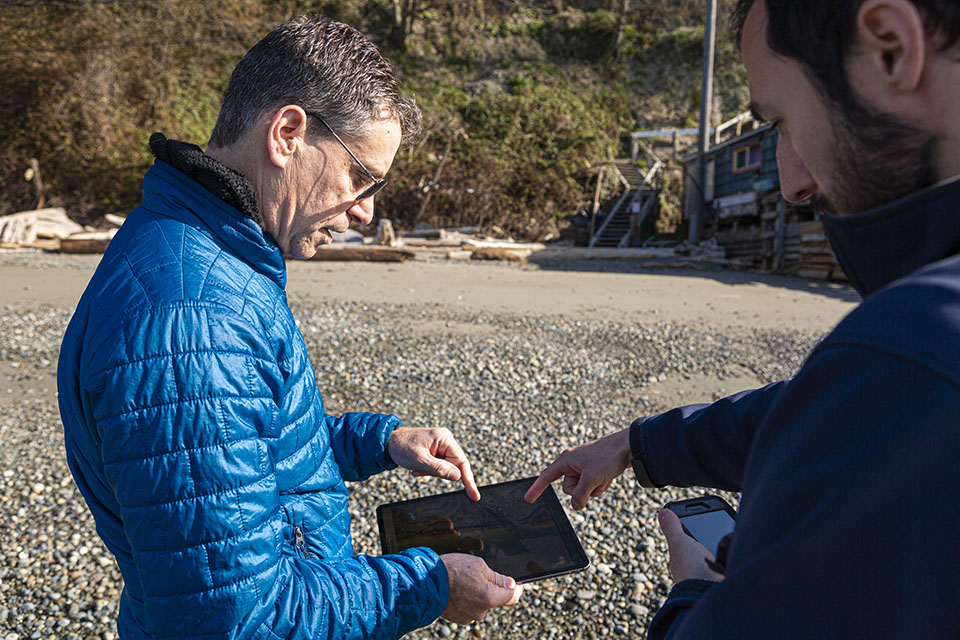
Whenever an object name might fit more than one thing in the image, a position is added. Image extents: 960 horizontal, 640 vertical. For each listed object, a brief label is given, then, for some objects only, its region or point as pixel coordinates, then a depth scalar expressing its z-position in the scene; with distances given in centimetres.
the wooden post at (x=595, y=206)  2473
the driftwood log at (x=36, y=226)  1659
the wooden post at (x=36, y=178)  2058
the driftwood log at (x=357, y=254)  1555
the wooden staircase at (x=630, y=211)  2427
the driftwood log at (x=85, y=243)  1556
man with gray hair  121
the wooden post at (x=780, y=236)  1653
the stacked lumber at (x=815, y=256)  1457
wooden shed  1552
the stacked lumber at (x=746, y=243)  1773
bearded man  66
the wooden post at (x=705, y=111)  2167
